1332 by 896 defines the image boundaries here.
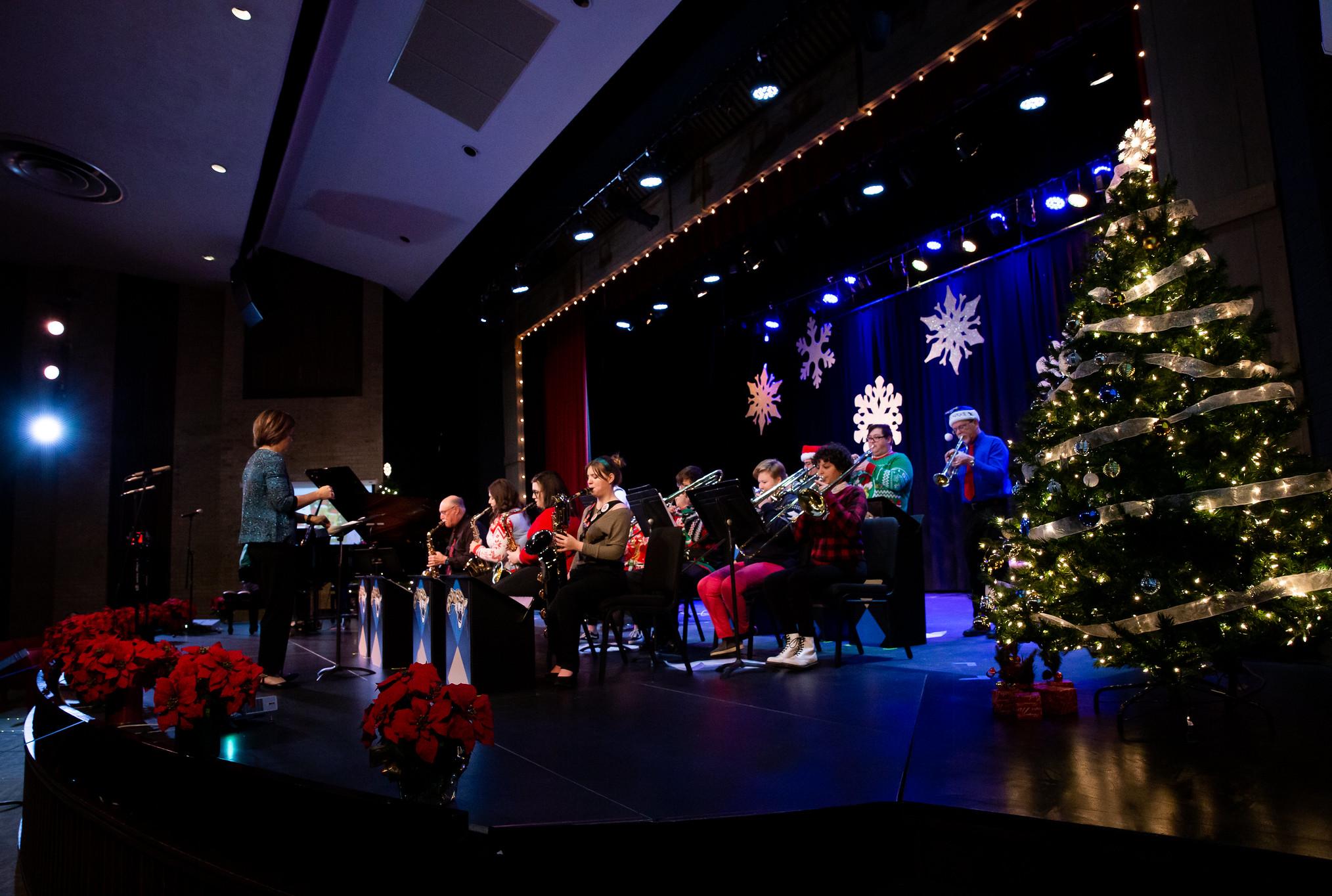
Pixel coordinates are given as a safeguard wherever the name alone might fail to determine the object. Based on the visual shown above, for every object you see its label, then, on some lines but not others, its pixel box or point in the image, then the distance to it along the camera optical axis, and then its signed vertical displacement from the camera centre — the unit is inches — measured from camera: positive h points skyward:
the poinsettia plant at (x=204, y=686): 113.2 -18.4
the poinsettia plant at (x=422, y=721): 82.3 -17.5
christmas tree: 114.1 +6.2
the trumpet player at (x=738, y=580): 213.6 -10.6
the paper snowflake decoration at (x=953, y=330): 346.3 +87.8
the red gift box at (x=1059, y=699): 127.7 -27.0
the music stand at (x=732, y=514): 191.9 +6.3
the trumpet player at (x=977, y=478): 228.2 +15.1
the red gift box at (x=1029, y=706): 125.6 -27.4
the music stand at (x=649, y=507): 217.0 +10.0
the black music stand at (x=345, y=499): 194.5 +13.7
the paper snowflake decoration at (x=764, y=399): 437.7 +75.9
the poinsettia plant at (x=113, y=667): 134.4 -17.4
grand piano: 177.0 -15.2
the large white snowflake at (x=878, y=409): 381.1 +59.9
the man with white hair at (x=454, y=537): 268.4 +4.8
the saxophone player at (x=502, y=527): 260.1 +7.1
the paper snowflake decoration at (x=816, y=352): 412.2 +94.9
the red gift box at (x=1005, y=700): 128.7 -27.1
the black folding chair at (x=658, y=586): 187.0 -10.2
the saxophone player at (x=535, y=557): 240.4 -2.1
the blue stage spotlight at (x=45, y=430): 449.7 +76.1
